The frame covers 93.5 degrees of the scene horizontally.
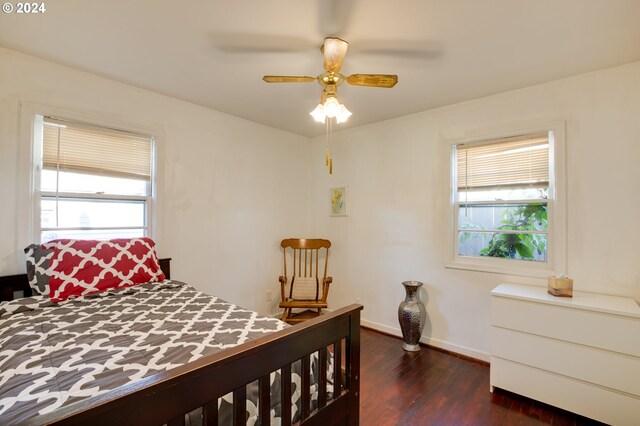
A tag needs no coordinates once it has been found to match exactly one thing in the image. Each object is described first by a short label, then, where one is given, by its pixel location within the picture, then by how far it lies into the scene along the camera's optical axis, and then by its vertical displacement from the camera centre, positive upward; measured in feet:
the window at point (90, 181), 7.47 +0.94
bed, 2.58 -1.92
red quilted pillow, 6.55 -1.19
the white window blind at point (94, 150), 7.57 +1.78
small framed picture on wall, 12.69 +0.67
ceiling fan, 6.12 +2.86
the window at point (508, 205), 8.30 +0.35
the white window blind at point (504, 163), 8.55 +1.63
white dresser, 6.16 -3.00
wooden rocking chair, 11.44 -2.57
